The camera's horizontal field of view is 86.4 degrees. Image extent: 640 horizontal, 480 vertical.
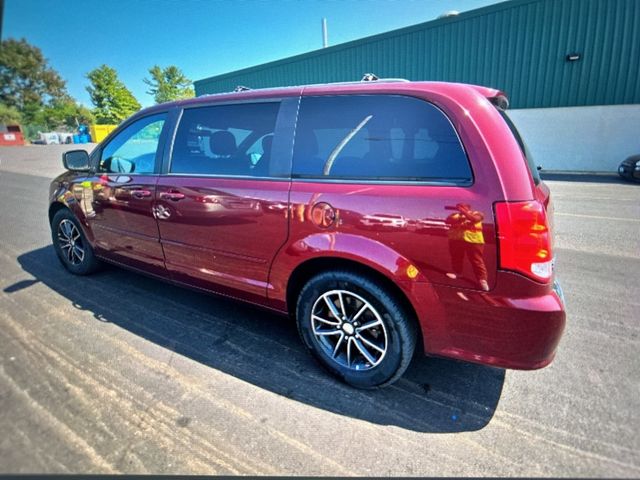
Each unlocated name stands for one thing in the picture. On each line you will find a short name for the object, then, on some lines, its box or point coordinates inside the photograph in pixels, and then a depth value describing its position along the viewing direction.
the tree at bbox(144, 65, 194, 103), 64.25
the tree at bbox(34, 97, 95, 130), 52.59
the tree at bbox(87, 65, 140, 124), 55.28
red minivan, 1.72
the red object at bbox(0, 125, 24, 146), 39.28
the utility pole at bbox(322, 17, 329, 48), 21.59
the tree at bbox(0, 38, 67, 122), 40.94
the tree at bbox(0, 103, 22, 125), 43.74
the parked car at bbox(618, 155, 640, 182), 10.23
